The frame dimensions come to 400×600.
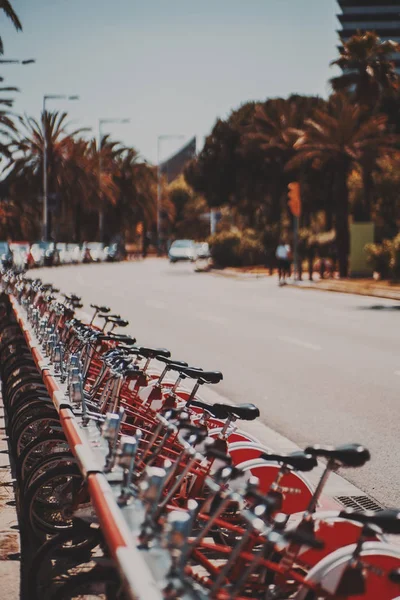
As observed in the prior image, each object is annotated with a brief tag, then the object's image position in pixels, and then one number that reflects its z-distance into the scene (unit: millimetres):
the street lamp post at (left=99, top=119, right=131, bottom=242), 85938
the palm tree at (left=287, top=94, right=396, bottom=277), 49000
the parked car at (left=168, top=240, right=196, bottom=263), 77438
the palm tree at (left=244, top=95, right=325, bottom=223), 74562
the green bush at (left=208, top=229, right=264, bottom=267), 62219
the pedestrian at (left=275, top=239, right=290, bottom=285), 43219
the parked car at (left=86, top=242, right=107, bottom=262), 82938
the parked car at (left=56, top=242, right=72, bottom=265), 74875
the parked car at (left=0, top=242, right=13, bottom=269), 45300
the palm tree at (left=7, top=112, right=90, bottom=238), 82312
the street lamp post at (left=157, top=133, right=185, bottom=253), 109812
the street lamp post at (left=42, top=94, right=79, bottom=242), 78250
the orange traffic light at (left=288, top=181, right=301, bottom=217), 47438
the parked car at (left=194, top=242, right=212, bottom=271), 81962
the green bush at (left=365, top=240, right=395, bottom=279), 41438
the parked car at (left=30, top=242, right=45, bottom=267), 67825
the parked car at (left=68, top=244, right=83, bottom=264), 77812
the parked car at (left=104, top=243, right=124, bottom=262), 86188
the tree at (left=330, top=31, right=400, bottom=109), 46625
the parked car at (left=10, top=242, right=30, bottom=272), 57156
